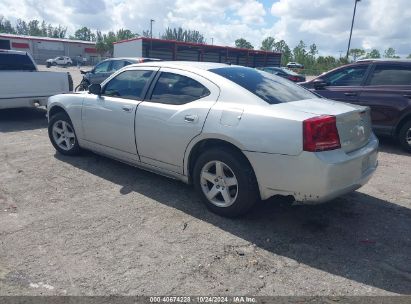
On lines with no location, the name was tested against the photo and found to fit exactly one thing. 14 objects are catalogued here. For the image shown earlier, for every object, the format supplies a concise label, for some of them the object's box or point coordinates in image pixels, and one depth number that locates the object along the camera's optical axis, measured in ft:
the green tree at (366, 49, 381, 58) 247.97
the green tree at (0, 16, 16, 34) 418.61
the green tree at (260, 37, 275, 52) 339.12
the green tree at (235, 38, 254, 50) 325.42
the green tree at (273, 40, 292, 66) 232.43
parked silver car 10.52
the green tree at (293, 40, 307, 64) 218.38
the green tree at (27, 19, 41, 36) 422.41
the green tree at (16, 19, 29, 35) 456.82
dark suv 22.13
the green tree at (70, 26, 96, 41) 442.91
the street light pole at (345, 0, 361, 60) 124.77
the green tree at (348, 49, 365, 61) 220.43
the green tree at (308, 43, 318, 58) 272.68
